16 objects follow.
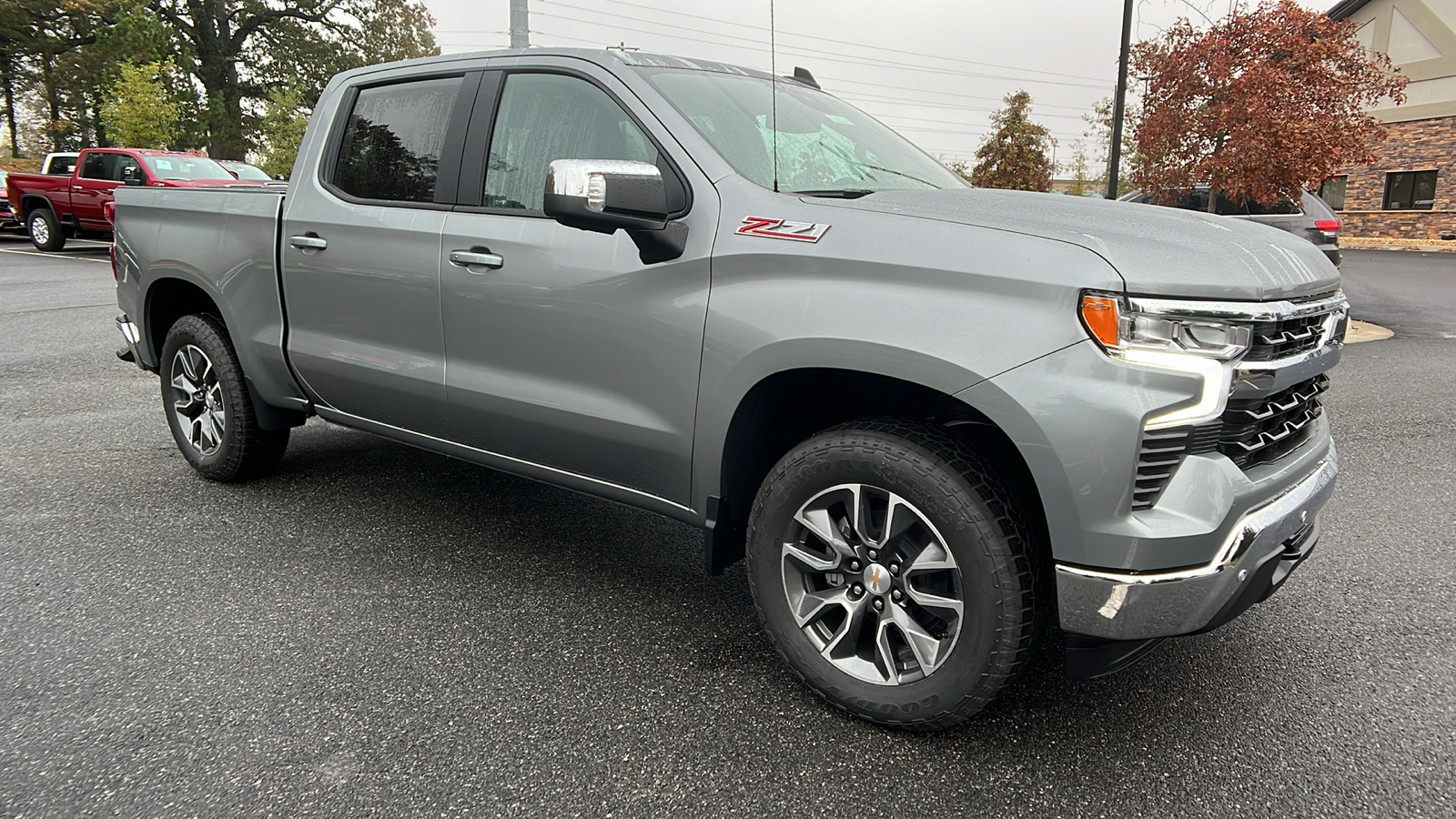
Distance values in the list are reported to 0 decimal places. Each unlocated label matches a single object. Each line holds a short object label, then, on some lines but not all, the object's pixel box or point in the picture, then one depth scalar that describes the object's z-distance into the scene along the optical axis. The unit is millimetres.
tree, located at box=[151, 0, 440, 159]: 37812
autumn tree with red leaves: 9586
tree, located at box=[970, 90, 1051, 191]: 17688
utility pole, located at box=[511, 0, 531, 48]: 13438
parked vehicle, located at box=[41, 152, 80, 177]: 18969
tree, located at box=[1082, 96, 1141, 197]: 11967
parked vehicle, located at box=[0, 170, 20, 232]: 21750
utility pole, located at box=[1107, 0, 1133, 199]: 11523
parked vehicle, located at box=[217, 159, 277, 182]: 16708
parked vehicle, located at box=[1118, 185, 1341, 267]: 9367
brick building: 29578
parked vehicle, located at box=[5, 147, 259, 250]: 16062
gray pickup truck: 2129
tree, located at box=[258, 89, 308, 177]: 33531
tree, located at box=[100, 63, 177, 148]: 29422
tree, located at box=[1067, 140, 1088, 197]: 49644
